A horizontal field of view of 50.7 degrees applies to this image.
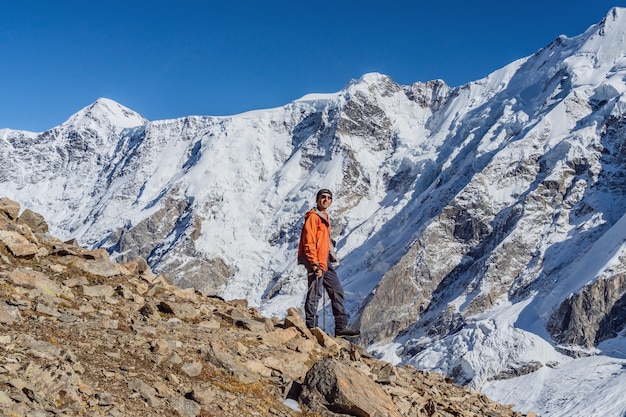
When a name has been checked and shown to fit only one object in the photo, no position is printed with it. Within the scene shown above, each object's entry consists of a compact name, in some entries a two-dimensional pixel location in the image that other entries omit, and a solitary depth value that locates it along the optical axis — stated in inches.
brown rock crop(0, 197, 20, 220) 599.2
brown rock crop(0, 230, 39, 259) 512.1
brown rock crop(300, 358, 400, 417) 392.5
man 554.3
